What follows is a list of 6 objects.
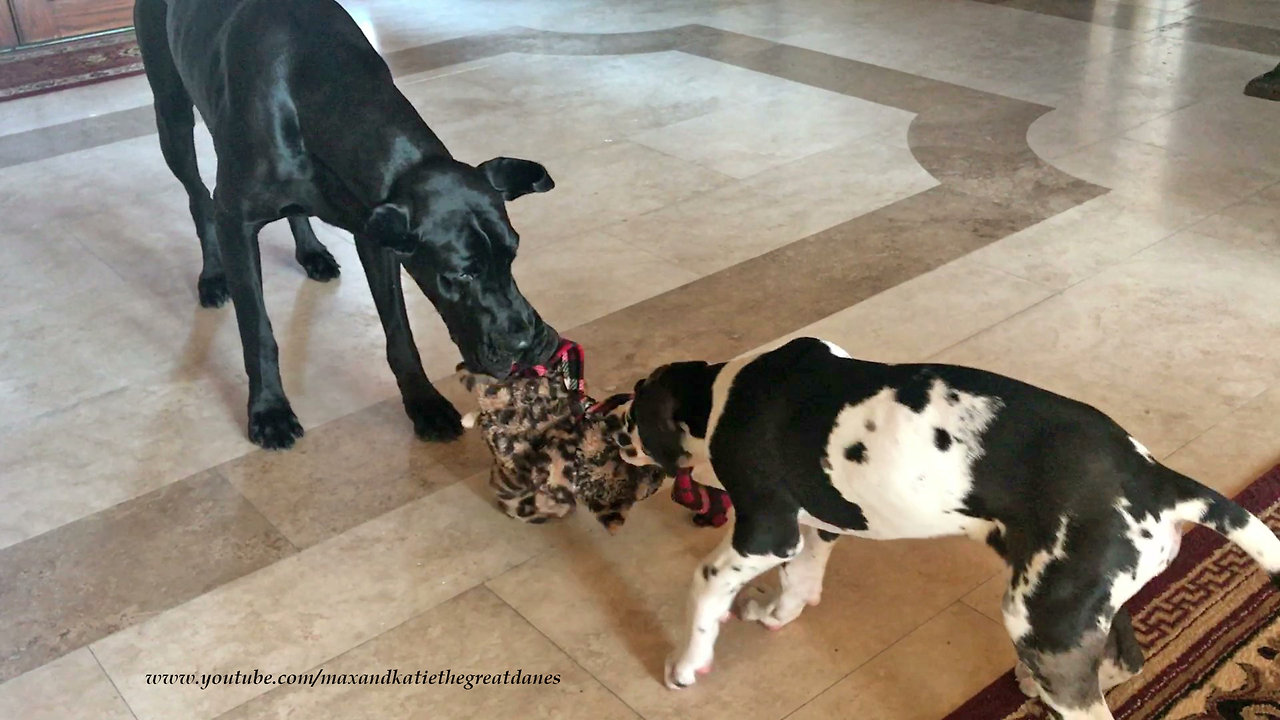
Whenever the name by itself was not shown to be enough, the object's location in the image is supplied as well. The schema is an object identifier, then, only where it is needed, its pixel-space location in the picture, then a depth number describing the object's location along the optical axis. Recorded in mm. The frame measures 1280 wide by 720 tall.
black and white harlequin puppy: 1632
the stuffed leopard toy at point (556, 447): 2318
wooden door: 7129
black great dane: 2256
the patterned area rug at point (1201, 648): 1908
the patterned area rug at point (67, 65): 6191
